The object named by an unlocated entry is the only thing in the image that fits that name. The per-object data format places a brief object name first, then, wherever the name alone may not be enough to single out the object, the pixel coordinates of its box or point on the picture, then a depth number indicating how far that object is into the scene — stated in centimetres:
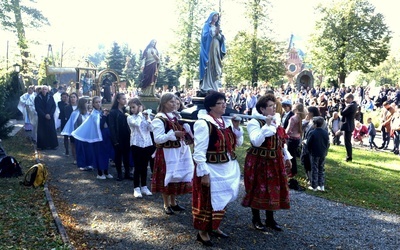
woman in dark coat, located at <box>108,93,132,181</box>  770
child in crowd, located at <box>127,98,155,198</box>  669
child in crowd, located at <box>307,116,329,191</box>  738
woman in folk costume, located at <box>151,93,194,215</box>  564
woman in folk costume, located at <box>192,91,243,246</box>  445
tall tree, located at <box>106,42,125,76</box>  5212
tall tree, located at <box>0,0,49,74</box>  2391
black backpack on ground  783
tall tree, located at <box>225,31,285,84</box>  3700
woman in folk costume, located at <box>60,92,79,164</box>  1110
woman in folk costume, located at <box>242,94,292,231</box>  496
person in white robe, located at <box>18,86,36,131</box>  1377
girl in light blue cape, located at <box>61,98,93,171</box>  889
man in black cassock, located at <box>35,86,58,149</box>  1159
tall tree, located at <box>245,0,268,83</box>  3659
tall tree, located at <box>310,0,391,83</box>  4303
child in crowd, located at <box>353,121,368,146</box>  1495
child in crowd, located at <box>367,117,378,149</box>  1410
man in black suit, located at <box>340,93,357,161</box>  1020
